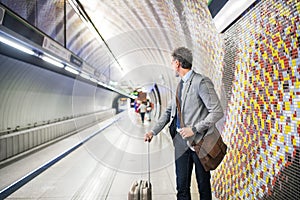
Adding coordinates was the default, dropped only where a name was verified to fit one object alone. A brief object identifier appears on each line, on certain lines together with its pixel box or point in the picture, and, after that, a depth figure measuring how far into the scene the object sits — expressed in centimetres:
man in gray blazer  232
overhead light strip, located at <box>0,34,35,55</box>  353
